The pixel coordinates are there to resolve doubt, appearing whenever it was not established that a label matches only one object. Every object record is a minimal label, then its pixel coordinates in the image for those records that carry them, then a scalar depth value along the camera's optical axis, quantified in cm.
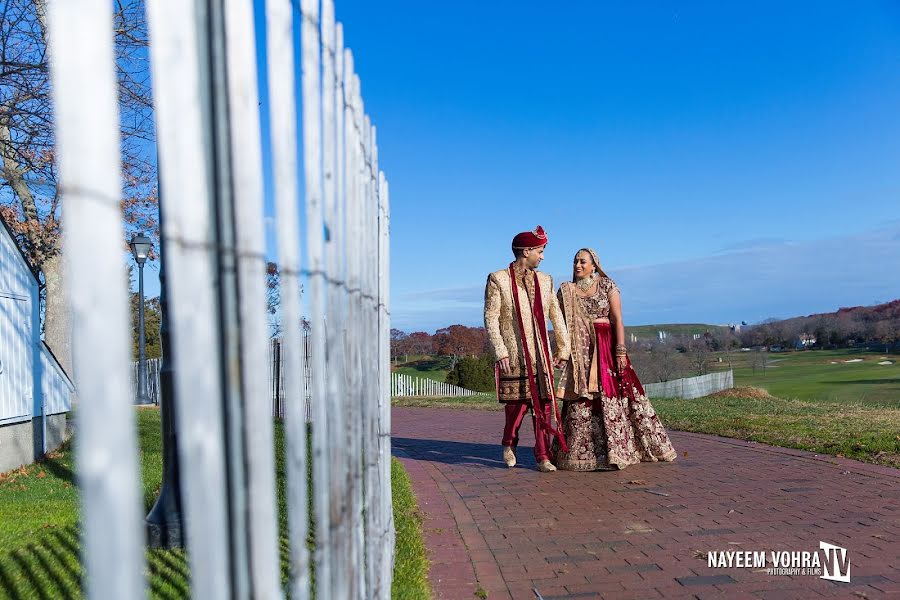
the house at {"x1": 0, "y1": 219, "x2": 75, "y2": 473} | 877
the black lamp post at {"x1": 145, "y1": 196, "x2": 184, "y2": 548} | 469
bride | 739
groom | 729
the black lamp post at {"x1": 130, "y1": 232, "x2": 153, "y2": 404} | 1483
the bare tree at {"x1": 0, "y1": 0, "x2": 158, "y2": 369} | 948
